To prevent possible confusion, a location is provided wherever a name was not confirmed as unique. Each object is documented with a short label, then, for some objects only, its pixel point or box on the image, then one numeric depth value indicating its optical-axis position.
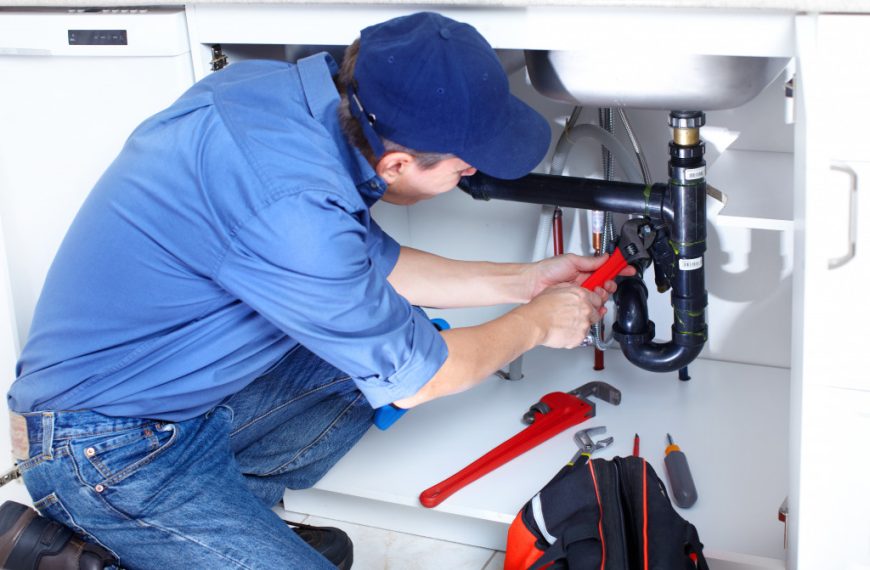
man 1.08
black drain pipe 1.40
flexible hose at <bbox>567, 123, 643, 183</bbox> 1.61
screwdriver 1.50
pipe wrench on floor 1.57
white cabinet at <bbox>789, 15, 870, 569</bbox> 0.99
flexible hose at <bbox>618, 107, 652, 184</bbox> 1.62
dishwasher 1.49
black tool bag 1.28
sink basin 1.25
